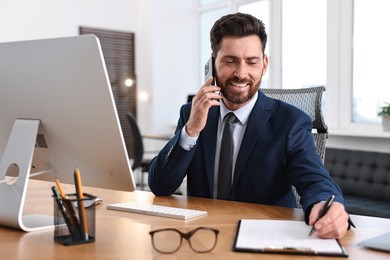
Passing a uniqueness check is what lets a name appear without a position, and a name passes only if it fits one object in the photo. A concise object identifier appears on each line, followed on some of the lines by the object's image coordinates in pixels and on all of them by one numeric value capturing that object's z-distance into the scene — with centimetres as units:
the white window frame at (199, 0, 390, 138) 427
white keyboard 132
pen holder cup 106
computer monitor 112
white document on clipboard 98
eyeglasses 101
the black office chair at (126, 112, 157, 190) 493
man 156
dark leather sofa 346
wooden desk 98
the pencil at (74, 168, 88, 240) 104
